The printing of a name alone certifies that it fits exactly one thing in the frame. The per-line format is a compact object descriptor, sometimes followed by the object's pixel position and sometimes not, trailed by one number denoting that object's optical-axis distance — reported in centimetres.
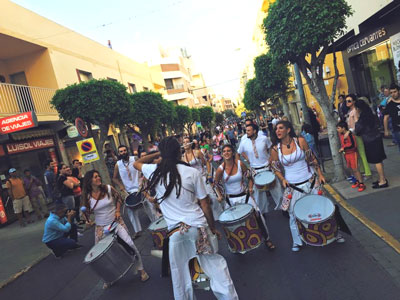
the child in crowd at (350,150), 636
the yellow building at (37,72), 1237
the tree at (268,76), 1872
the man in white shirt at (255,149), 598
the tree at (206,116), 4848
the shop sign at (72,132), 1405
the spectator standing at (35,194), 1045
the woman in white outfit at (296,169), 424
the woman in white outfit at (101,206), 453
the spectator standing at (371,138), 600
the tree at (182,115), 3169
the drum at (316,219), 367
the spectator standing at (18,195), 1024
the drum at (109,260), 385
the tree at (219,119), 7273
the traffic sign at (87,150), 990
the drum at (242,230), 391
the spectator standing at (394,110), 660
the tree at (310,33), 673
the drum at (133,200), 626
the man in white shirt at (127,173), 683
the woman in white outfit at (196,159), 709
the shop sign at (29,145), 1220
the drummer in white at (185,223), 296
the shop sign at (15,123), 969
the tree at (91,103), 1156
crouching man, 621
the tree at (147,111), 1870
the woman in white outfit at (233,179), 483
